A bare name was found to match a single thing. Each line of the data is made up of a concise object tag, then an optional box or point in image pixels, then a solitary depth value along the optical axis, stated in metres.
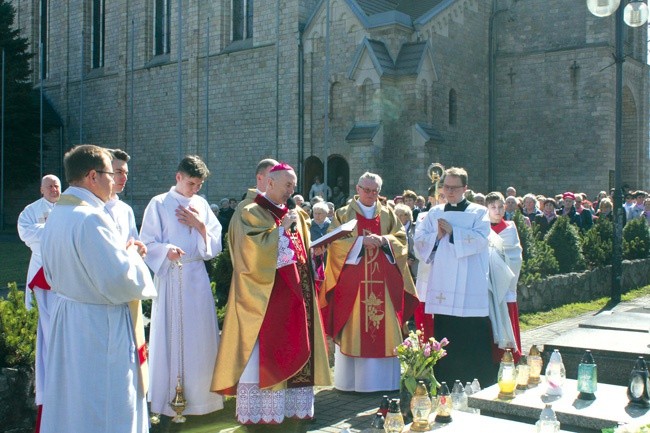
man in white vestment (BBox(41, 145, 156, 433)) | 3.93
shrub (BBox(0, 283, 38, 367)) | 5.51
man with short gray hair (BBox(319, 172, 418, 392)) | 7.19
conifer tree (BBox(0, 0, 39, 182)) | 31.70
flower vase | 5.49
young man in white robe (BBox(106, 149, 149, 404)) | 4.29
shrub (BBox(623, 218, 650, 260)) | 15.38
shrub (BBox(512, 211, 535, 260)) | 11.67
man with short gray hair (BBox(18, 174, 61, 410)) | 7.48
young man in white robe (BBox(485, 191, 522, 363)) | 6.80
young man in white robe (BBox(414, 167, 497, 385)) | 6.55
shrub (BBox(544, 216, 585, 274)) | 13.21
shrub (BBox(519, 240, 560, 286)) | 11.73
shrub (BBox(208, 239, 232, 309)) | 8.45
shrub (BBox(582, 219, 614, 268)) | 14.01
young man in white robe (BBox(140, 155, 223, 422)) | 5.96
